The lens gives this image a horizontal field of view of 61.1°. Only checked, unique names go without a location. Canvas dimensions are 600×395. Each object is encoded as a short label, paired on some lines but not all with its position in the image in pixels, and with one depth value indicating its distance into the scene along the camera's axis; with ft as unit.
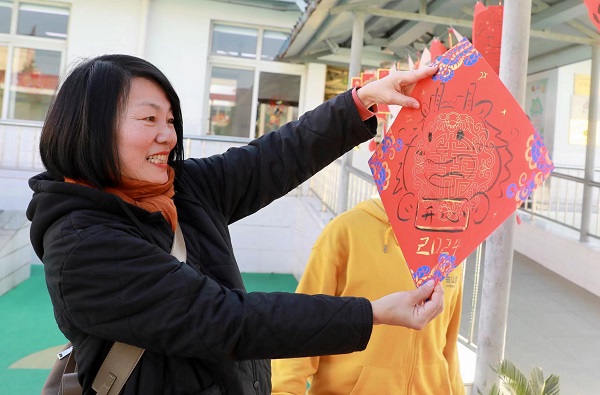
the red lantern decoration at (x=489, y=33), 8.85
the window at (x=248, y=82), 29.66
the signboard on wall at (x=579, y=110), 25.02
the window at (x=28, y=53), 27.68
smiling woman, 2.63
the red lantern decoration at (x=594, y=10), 3.45
